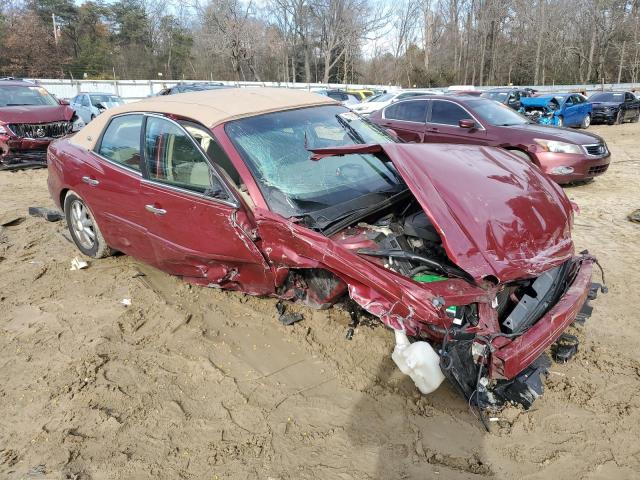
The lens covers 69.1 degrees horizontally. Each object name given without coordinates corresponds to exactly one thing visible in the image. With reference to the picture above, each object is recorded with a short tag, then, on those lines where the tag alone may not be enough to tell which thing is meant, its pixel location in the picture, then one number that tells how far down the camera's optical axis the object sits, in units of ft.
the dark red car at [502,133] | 24.88
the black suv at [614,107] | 62.85
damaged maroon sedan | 8.33
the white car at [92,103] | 52.57
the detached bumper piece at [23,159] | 30.96
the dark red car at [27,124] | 30.55
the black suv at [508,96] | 58.95
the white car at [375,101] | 54.39
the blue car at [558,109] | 57.00
